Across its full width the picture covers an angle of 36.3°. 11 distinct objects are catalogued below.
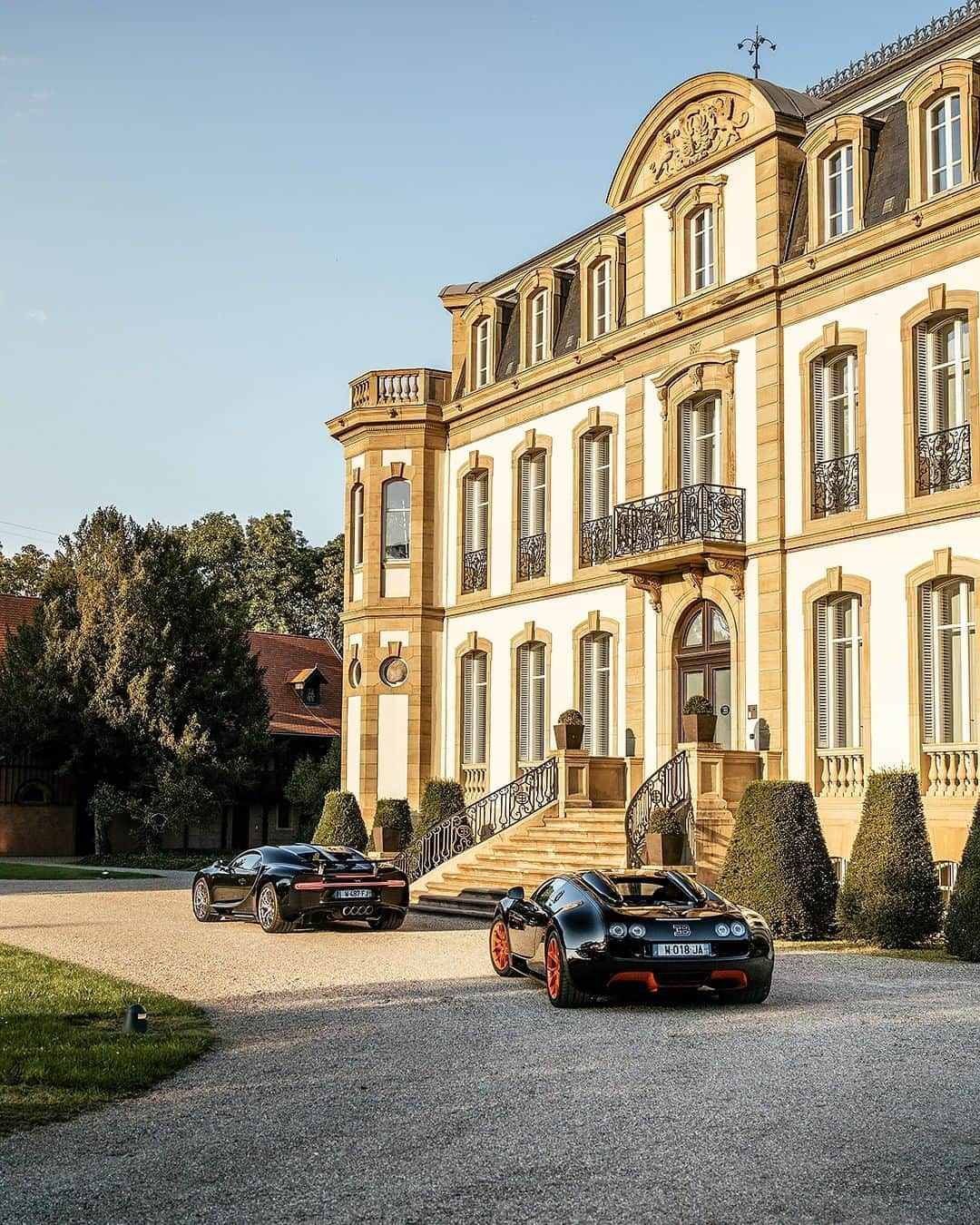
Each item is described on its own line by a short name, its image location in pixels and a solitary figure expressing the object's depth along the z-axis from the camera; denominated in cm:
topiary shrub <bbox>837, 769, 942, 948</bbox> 1747
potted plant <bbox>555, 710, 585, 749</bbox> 2608
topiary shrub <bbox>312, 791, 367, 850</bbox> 3062
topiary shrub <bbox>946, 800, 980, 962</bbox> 1599
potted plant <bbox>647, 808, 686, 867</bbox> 2158
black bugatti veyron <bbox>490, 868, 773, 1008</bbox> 1202
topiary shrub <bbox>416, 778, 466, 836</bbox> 3027
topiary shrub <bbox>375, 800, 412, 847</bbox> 3036
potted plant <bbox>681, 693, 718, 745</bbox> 2323
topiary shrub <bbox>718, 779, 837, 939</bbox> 1852
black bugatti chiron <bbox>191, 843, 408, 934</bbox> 1842
